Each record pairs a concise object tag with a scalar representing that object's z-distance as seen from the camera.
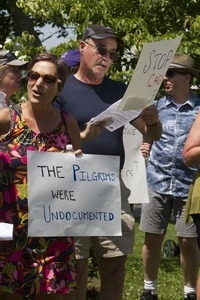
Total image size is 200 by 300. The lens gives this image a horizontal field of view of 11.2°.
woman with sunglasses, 5.54
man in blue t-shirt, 6.40
